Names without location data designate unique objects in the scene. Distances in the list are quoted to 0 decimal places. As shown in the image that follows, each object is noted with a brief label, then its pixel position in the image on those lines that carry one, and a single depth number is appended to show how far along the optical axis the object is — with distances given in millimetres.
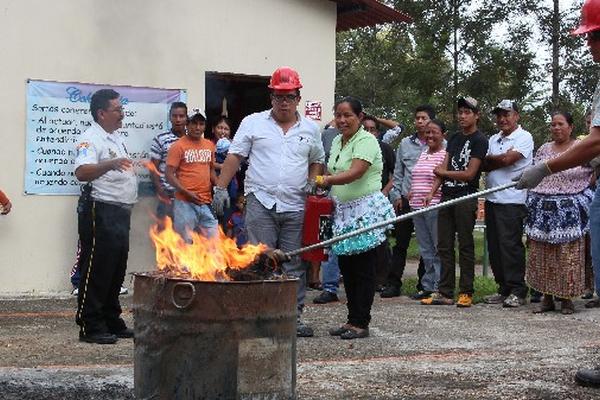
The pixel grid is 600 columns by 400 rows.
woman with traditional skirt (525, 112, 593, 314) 8391
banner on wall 9148
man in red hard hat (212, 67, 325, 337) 6844
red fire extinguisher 6949
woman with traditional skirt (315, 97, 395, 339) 6750
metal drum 3982
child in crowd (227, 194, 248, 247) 9586
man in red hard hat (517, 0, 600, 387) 5116
